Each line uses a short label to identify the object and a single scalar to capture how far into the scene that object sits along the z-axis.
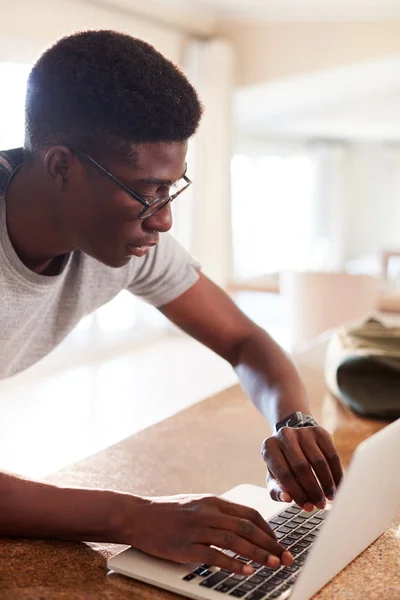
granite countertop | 0.80
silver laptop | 0.72
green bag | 1.46
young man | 0.85
